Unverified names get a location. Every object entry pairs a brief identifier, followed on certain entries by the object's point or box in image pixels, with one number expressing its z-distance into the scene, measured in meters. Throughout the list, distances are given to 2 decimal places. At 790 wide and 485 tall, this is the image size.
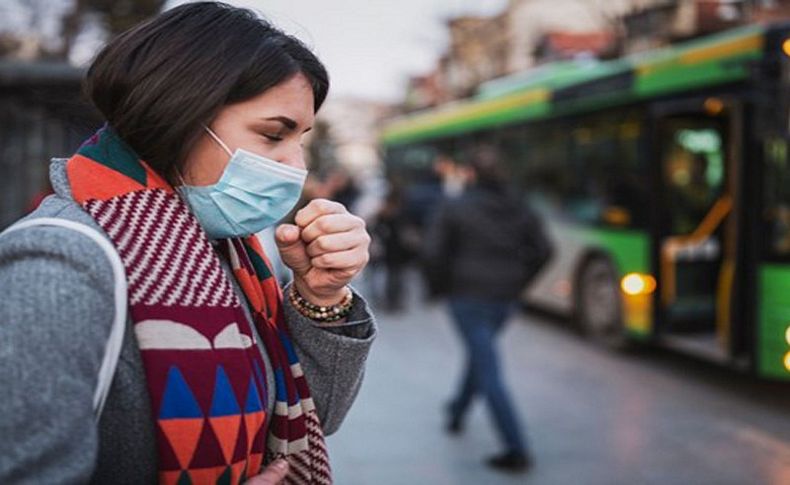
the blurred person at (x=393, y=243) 12.10
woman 1.21
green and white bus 7.05
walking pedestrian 5.75
